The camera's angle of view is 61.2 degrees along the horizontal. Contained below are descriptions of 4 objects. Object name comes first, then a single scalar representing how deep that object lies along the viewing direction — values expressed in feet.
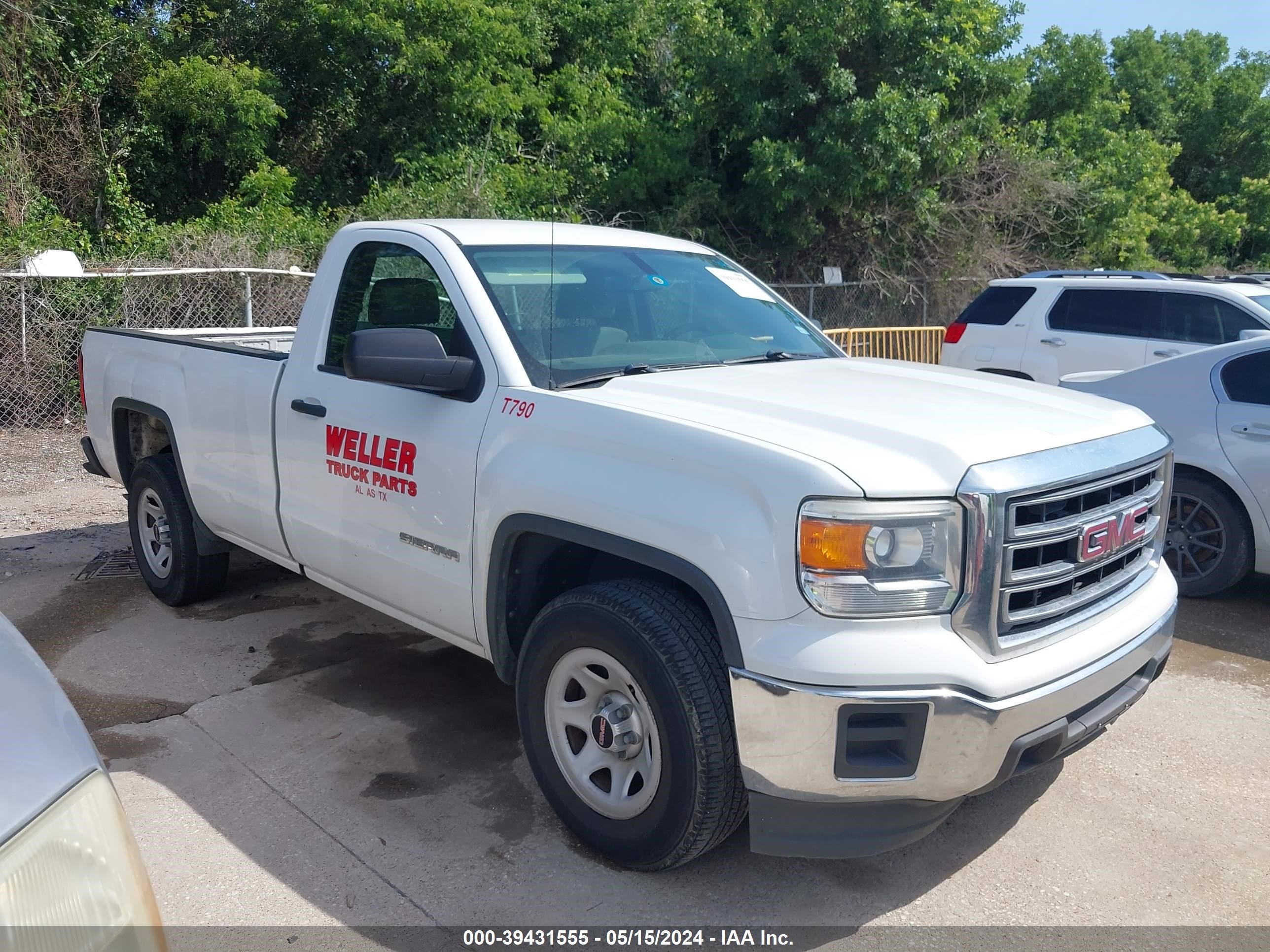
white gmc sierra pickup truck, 9.14
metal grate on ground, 21.47
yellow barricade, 45.85
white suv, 30.32
